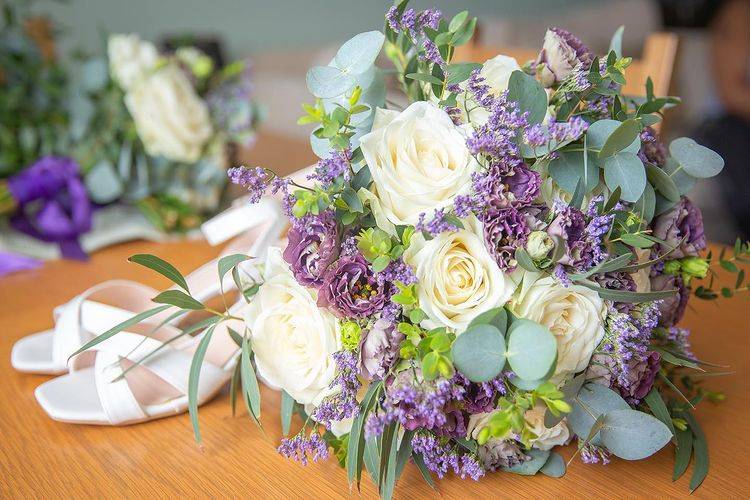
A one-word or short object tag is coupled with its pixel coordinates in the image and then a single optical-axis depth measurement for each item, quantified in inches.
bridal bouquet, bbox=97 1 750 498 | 18.8
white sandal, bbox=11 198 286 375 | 27.3
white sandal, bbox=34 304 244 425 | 24.1
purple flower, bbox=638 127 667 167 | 21.6
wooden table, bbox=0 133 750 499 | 20.8
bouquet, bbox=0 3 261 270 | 43.0
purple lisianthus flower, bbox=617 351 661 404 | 20.2
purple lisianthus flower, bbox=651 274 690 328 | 22.5
